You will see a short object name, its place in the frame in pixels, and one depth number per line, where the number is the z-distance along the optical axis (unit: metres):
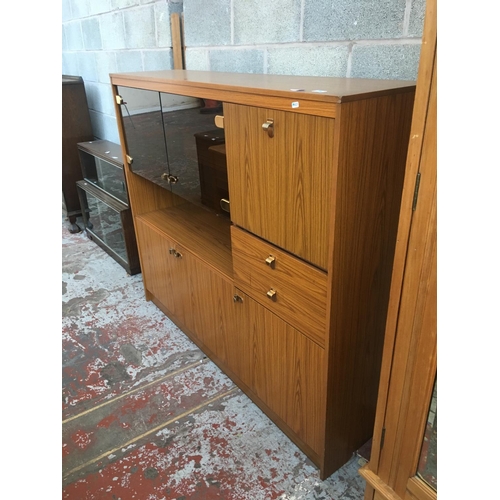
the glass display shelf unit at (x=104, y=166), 2.92
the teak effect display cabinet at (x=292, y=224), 1.14
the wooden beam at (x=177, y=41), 2.45
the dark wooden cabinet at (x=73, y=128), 3.57
